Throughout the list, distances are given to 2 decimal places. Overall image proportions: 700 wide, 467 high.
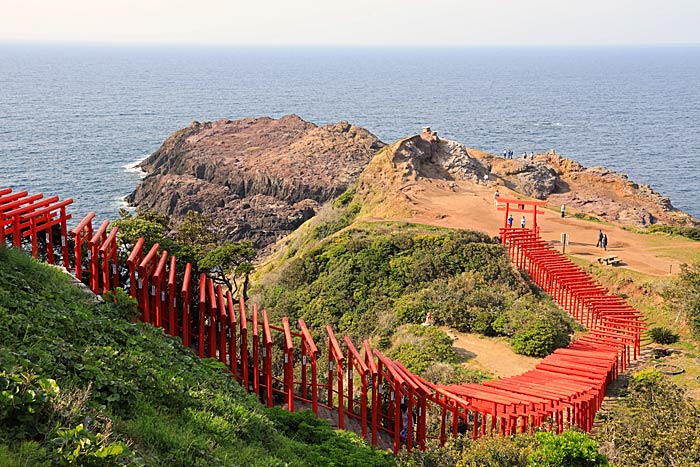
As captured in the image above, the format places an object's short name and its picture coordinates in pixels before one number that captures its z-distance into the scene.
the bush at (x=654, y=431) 14.94
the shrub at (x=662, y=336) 25.94
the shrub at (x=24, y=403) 8.85
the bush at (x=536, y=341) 24.98
